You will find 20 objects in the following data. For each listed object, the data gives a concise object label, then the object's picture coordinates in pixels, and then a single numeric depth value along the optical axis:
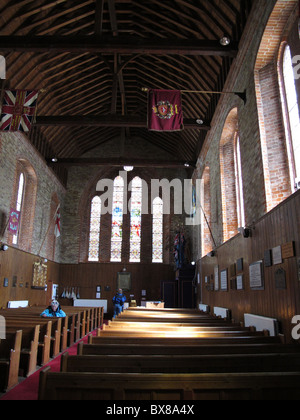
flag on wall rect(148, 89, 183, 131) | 7.62
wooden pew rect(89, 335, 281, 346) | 4.04
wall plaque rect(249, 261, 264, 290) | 5.80
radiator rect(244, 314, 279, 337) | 4.95
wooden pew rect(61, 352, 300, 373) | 2.96
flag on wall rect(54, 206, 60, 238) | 14.80
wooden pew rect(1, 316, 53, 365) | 5.81
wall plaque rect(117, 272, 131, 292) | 16.53
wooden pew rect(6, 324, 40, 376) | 5.12
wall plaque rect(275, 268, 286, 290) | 4.82
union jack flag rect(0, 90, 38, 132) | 7.75
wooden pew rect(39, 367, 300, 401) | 2.35
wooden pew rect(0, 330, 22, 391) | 4.33
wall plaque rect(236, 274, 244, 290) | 6.94
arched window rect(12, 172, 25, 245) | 12.39
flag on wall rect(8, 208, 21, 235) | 10.95
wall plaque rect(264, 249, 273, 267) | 5.38
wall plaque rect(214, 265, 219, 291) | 9.41
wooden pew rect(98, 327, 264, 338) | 4.64
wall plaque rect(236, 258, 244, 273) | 6.97
